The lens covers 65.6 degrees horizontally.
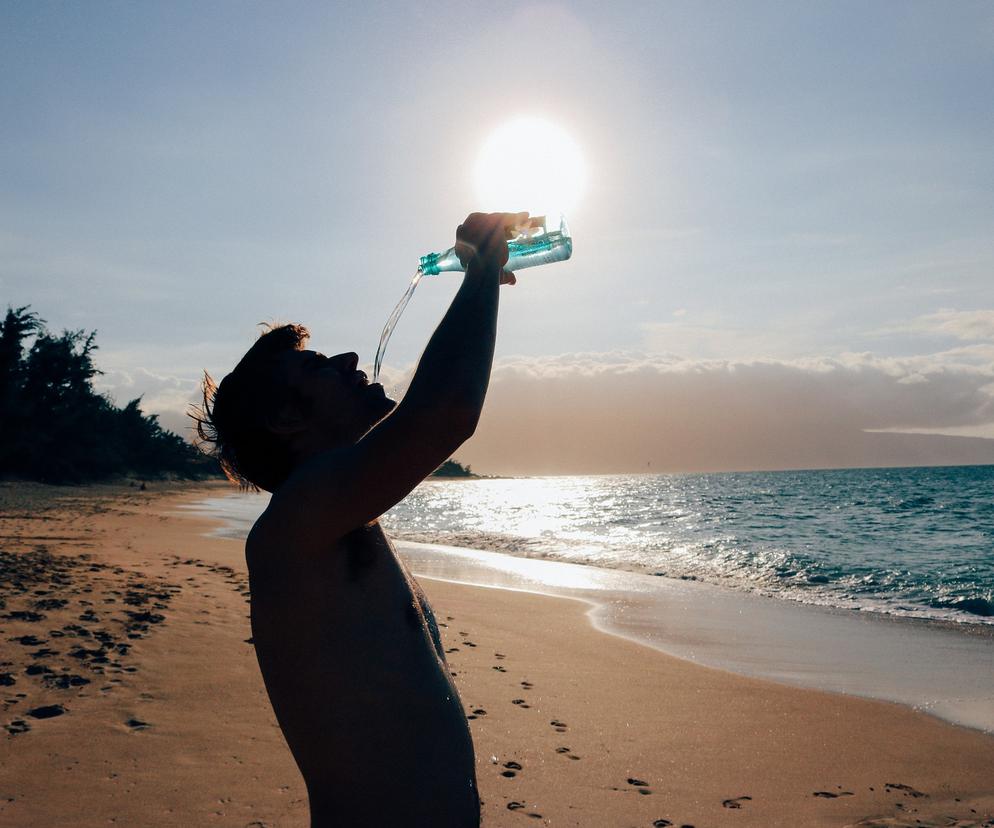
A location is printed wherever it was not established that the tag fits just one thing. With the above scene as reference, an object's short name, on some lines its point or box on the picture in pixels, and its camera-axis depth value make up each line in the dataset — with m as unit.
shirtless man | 1.34
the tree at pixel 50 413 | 41.38
